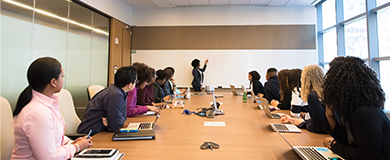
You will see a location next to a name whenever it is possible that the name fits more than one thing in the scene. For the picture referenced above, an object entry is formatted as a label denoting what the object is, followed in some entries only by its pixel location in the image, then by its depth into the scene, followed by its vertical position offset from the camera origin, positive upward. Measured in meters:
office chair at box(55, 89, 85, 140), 2.12 -0.25
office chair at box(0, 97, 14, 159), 1.28 -0.28
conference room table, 1.19 -0.37
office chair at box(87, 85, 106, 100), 2.68 -0.01
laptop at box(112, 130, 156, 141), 1.40 -0.33
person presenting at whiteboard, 5.93 +0.44
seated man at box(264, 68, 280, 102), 3.64 +0.06
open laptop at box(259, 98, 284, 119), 2.08 -0.23
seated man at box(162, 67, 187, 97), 4.12 +0.05
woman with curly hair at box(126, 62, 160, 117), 2.18 -0.03
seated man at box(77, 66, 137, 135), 1.60 -0.15
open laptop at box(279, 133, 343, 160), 1.08 -0.37
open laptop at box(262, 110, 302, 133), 1.65 -0.33
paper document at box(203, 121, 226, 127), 1.88 -0.33
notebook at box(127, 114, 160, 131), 1.65 -0.31
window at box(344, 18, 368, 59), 4.07 +1.12
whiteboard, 6.00 +0.87
